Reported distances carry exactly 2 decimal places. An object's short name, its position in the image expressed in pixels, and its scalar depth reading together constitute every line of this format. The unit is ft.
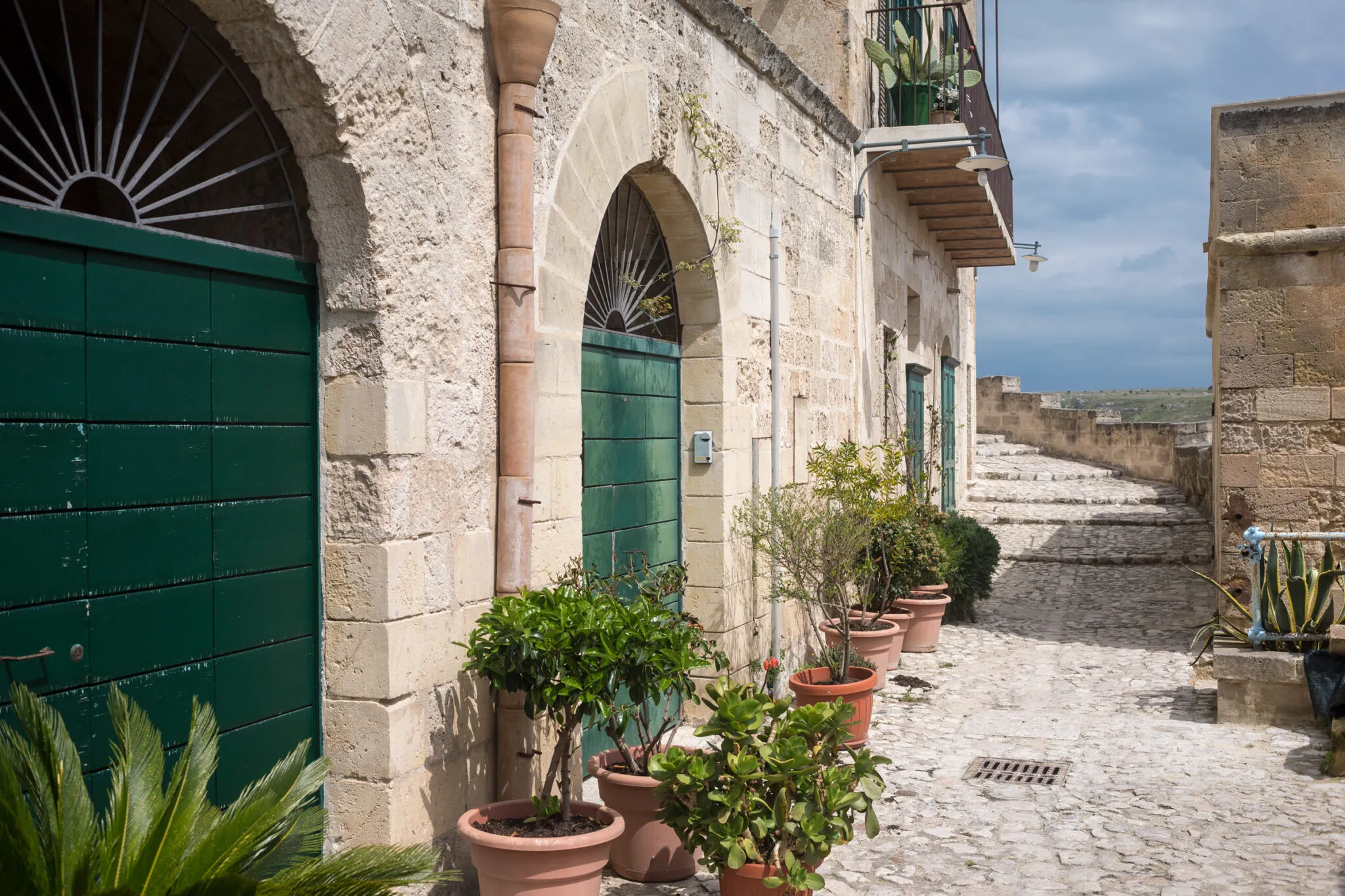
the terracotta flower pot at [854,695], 20.20
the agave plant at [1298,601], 22.04
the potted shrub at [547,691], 11.57
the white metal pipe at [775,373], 23.06
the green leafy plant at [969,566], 32.76
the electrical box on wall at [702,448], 20.72
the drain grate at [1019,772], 18.45
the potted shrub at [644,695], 12.03
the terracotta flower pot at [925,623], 28.89
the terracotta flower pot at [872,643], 25.12
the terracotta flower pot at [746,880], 12.35
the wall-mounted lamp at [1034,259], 50.16
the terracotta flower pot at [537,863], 11.51
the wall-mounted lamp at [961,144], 27.99
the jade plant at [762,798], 12.01
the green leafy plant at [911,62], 32.09
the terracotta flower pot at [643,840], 14.32
